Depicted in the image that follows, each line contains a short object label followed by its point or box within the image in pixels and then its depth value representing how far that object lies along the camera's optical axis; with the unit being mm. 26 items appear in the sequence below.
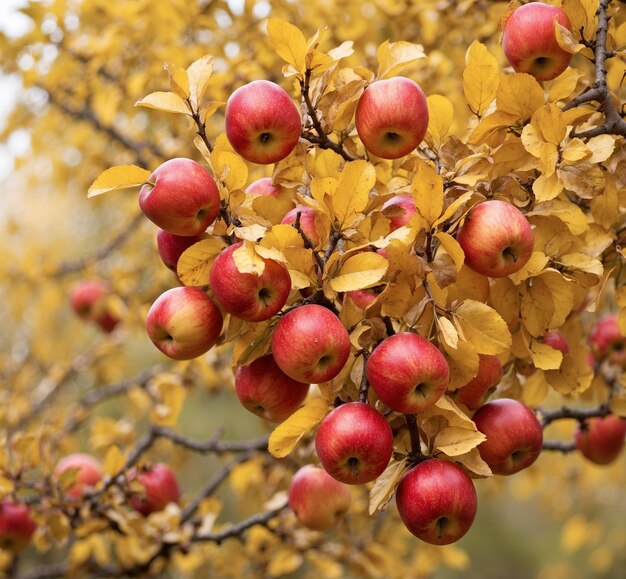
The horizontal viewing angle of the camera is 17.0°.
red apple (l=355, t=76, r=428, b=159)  1903
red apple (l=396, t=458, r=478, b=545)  1862
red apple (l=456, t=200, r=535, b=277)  1861
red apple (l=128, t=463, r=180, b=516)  2332
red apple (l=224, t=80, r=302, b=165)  1899
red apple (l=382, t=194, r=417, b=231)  1918
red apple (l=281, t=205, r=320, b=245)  1910
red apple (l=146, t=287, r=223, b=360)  1900
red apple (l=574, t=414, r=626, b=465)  2259
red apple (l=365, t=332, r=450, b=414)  1832
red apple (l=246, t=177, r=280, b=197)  1965
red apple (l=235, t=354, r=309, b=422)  1922
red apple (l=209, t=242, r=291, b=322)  1848
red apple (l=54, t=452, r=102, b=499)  2386
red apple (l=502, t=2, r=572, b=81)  1939
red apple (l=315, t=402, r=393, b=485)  1853
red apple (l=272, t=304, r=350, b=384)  1838
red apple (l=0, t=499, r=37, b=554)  2362
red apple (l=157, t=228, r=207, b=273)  1932
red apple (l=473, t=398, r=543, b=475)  1929
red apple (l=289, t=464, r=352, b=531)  2175
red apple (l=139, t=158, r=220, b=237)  1861
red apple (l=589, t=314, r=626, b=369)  2330
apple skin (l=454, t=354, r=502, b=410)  1925
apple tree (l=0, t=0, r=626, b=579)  1861
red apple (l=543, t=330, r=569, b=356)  2019
